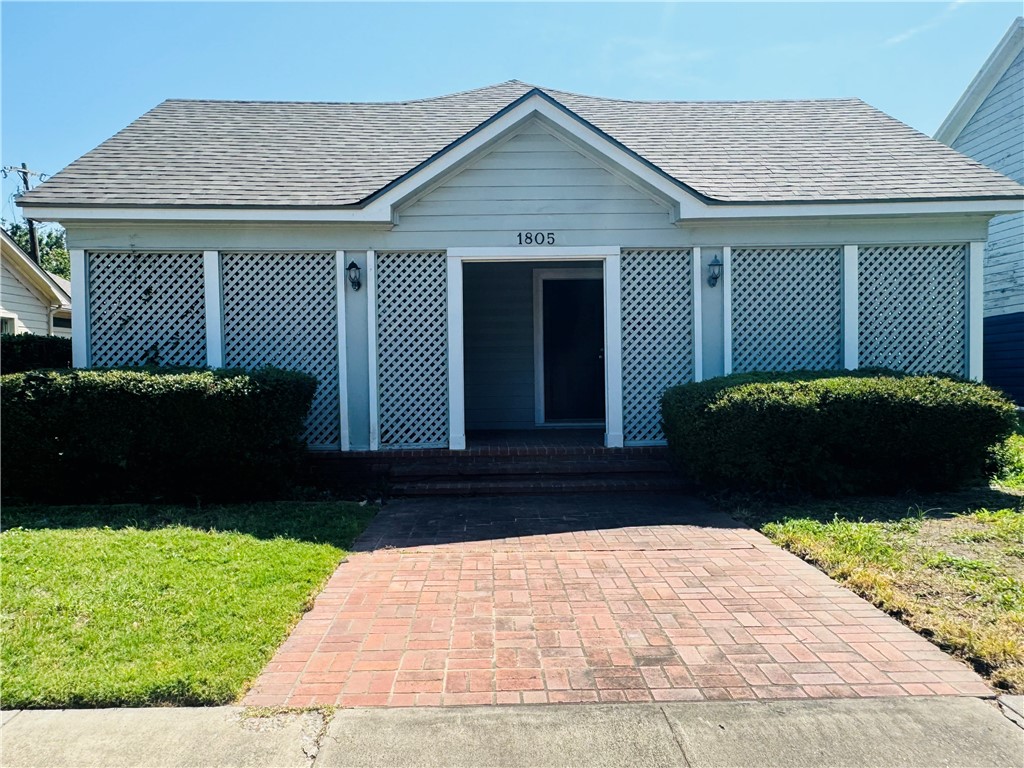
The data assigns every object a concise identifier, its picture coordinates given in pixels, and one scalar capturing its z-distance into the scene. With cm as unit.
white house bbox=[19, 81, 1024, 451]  805
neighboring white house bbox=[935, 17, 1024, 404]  1302
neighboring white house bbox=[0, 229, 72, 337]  1542
